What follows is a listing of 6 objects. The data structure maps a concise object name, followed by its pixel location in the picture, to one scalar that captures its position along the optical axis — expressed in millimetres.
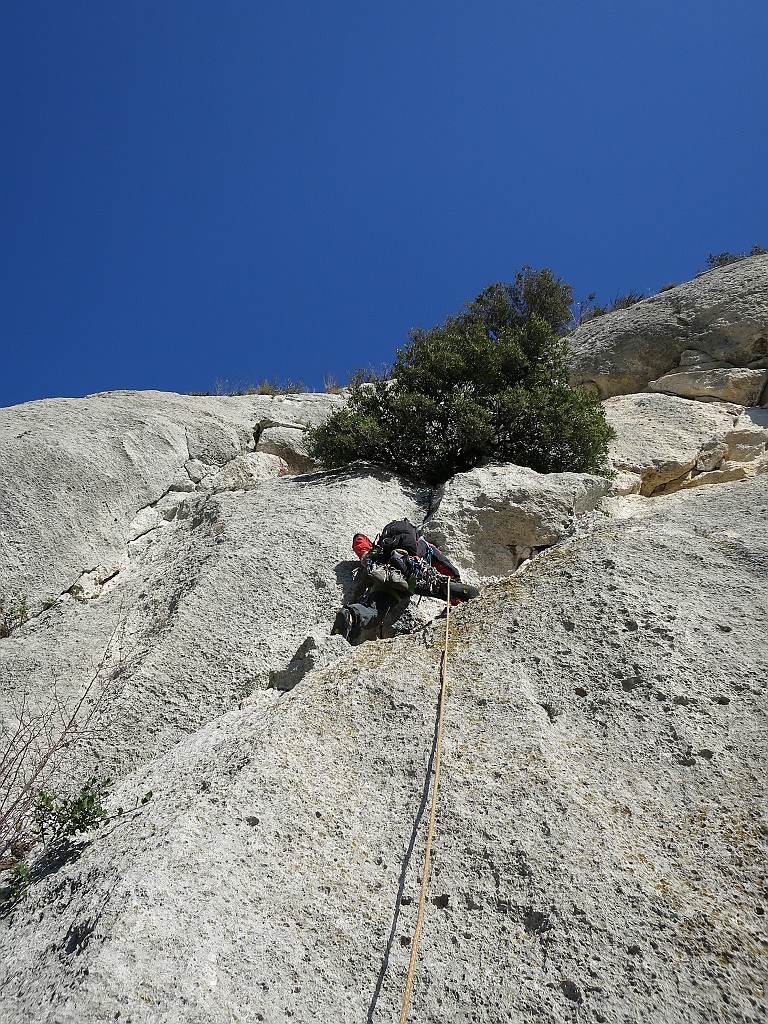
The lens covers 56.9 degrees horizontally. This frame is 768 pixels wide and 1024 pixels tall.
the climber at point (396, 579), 7770
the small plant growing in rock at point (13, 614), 9188
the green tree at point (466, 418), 12219
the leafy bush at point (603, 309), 26156
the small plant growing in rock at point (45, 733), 6189
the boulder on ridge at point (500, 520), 9656
